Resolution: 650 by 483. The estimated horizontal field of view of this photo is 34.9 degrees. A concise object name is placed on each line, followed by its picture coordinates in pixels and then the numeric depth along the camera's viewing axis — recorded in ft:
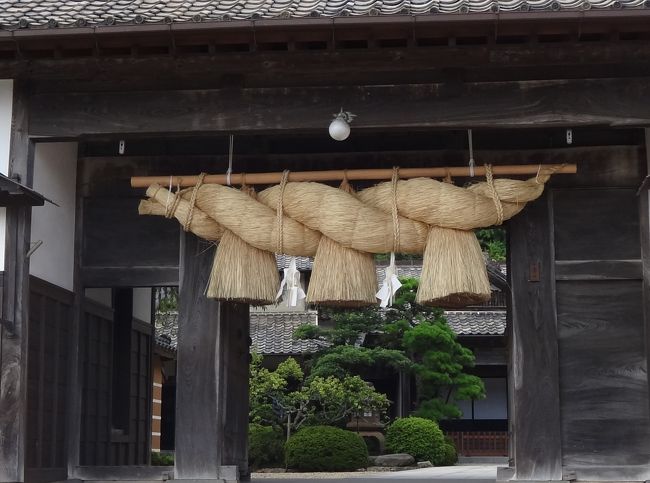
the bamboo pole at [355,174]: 25.95
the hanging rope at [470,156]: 26.02
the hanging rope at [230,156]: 26.73
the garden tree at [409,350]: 67.82
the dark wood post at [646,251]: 26.13
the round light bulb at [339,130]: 24.49
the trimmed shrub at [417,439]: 65.82
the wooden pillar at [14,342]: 24.40
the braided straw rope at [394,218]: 24.79
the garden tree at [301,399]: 62.64
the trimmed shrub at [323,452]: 56.70
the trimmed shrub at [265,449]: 61.21
